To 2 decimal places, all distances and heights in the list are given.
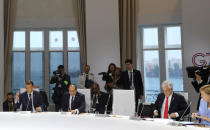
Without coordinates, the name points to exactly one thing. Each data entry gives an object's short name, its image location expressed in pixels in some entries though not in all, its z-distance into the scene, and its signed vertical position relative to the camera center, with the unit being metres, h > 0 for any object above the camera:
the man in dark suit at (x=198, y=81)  5.90 -0.22
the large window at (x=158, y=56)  9.62 +0.46
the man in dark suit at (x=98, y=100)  6.43 -0.63
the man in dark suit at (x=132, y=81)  6.91 -0.24
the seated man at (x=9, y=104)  6.74 -0.75
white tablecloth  3.65 -0.69
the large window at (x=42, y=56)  10.16 +0.51
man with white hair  4.92 -0.56
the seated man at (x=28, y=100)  5.80 -0.56
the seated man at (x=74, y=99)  5.61 -0.54
